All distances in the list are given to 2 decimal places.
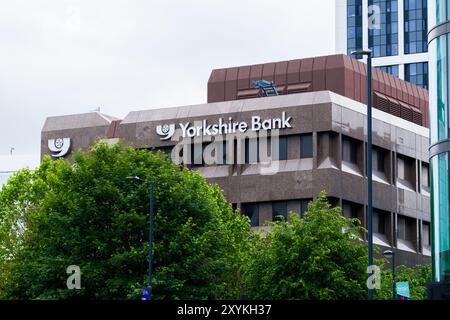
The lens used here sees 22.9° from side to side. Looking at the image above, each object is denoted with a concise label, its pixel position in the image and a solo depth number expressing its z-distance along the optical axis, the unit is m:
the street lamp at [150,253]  49.73
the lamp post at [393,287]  56.71
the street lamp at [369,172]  37.56
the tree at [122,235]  52.22
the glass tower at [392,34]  148.50
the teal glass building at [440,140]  36.00
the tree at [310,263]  52.78
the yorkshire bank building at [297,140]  85.12
